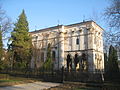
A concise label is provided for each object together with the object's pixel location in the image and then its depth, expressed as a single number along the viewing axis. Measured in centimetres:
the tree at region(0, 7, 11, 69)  2153
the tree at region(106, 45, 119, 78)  2131
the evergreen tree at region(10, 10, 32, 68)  2905
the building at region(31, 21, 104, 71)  2969
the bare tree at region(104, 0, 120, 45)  1226
